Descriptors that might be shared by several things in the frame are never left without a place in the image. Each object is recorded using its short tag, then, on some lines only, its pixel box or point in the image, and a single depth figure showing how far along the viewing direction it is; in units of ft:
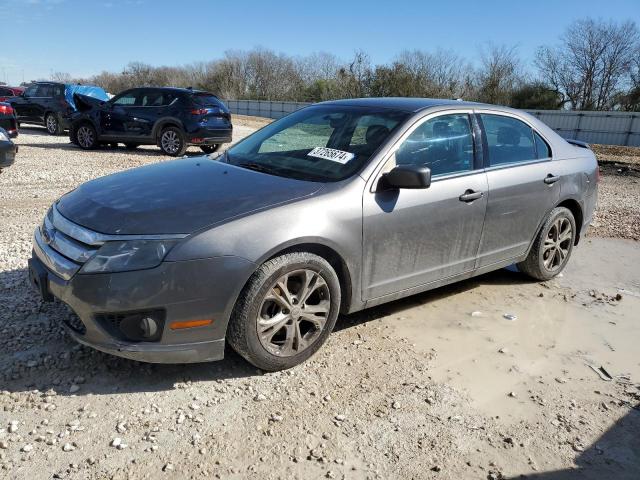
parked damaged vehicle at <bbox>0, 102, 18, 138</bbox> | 36.76
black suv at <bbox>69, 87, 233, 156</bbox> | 42.65
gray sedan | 9.56
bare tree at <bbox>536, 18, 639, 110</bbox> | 139.64
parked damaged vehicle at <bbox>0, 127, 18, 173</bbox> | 27.53
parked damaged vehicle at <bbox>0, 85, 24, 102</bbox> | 75.50
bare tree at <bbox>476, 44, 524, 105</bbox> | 124.36
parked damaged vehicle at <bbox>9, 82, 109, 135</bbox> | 56.49
